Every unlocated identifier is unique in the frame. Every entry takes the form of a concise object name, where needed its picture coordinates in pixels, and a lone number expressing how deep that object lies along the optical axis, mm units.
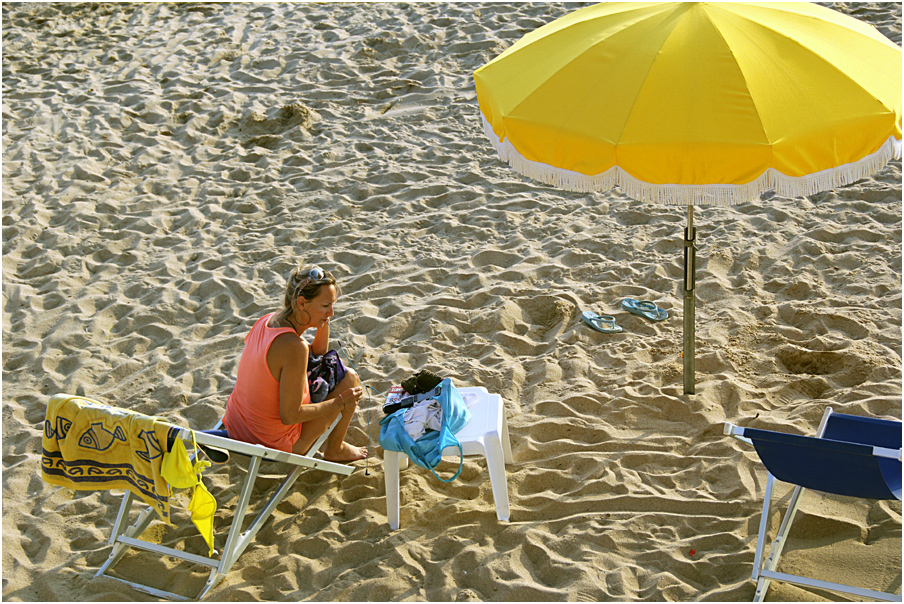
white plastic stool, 6812
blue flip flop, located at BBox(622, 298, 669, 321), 9836
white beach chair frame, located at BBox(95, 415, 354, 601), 6277
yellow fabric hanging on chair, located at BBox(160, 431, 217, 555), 5789
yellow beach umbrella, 6074
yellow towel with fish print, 5879
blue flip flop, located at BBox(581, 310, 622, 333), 9664
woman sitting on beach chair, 6805
